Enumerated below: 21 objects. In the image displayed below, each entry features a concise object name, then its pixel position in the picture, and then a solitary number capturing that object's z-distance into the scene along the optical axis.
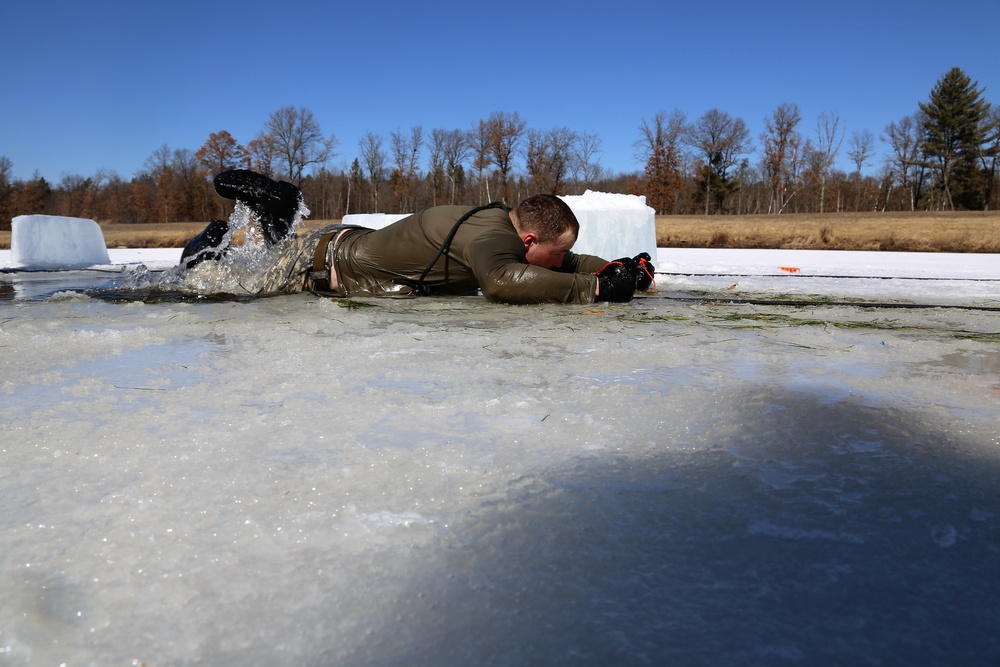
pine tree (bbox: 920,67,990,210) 54.12
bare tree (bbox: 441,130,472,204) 66.62
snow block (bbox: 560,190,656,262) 6.87
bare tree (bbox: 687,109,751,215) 60.38
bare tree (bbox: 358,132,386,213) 66.06
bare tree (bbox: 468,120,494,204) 60.62
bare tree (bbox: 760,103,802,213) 59.00
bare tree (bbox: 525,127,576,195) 59.59
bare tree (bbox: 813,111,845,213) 61.56
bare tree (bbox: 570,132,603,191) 64.56
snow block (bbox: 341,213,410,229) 8.36
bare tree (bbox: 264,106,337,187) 61.09
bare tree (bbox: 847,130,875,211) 66.62
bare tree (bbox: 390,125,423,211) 65.88
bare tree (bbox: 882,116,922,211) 60.81
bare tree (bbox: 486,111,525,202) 59.91
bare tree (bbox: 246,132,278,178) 61.25
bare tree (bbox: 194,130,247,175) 62.56
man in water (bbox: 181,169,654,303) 3.80
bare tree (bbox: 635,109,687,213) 55.56
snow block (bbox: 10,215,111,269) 8.41
